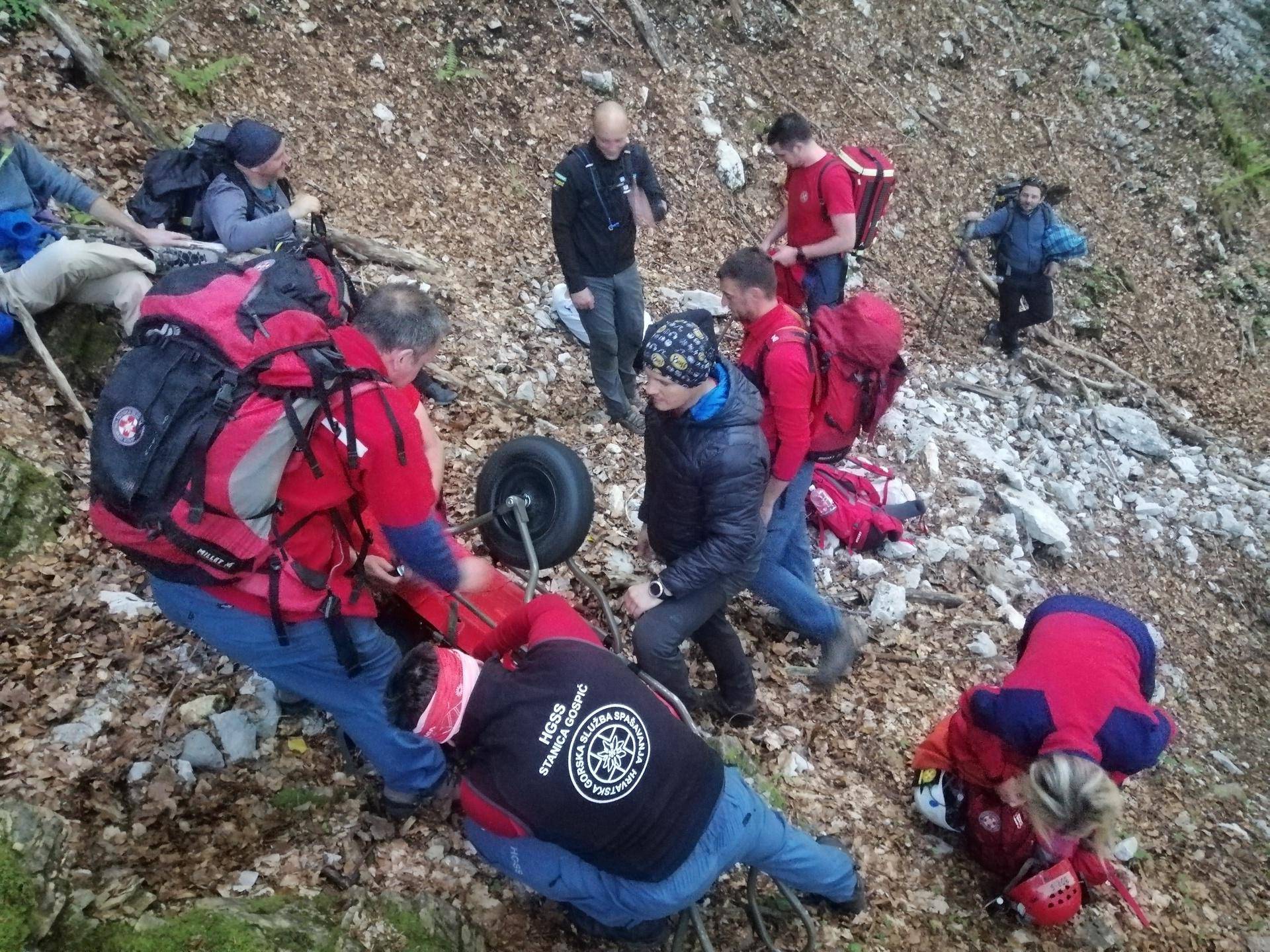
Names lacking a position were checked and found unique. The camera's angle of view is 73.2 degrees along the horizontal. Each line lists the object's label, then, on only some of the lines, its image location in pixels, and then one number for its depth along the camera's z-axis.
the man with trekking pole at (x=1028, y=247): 10.15
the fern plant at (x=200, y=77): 7.68
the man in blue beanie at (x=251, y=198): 5.21
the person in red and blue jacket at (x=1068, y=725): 3.60
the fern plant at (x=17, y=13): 6.75
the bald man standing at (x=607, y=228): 6.36
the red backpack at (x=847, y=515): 6.86
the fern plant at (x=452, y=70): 9.47
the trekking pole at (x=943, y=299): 10.91
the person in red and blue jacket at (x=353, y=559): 3.17
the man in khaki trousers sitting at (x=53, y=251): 5.04
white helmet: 4.72
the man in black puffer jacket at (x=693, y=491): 3.95
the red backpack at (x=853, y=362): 4.80
